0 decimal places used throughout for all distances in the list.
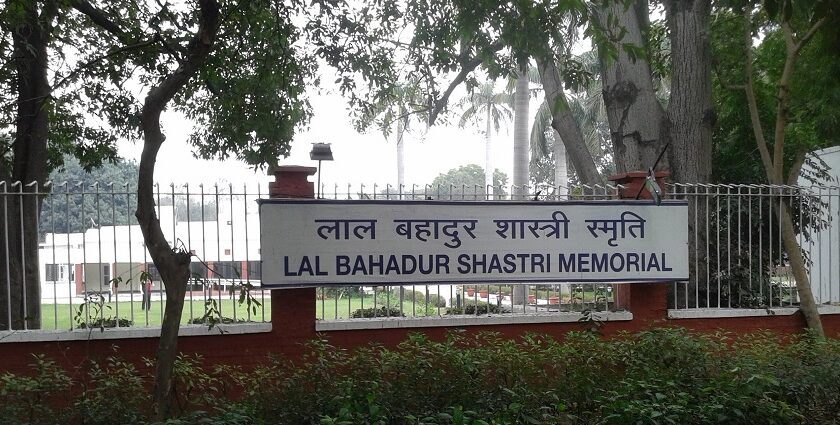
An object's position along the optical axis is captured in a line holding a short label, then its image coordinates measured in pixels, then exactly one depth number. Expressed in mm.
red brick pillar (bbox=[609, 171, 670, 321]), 7617
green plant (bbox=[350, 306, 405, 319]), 7202
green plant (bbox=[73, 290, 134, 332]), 6004
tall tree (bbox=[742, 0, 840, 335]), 7902
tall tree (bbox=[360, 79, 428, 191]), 14662
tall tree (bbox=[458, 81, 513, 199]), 40700
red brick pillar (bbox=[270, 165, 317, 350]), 6727
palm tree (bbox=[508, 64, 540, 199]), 22531
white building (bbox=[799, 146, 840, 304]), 10891
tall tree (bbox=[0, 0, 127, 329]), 7422
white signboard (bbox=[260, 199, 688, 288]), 6719
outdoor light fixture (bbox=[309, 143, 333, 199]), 7254
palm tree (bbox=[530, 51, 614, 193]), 32906
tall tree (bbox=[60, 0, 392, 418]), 7598
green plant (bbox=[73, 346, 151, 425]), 5066
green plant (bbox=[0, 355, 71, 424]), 5000
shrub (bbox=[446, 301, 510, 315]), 7522
